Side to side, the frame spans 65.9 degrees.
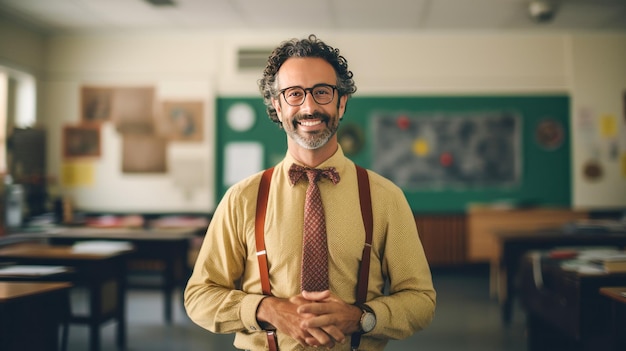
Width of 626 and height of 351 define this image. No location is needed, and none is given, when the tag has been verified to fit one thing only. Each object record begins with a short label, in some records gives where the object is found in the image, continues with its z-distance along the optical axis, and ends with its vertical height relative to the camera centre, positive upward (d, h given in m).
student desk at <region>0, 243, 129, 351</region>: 2.99 -0.58
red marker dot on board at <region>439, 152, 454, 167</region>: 6.05 +0.29
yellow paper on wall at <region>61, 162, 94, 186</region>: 6.02 +0.14
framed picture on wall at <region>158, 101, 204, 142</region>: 5.96 +0.86
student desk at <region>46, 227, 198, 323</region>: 3.89 -0.47
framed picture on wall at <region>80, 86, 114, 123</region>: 6.00 +1.02
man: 1.23 -0.16
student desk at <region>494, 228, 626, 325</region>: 3.89 -0.49
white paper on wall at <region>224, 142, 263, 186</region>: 6.01 +0.32
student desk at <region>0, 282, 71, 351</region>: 2.00 -0.58
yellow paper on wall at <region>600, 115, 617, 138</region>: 5.95 +0.70
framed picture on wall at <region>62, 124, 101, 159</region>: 6.01 +0.58
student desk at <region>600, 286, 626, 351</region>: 1.87 -0.54
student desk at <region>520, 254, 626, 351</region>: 2.43 -0.68
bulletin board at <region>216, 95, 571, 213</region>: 6.02 +0.50
